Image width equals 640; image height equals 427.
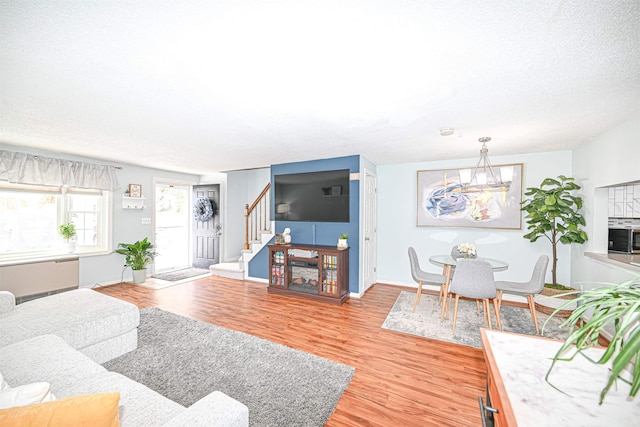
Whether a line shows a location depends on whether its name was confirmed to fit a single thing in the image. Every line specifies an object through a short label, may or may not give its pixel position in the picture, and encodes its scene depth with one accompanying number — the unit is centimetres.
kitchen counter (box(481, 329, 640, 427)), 75
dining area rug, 286
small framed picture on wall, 511
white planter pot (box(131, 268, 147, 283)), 491
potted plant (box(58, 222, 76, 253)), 423
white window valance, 367
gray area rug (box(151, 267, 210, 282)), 531
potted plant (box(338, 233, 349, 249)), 413
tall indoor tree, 328
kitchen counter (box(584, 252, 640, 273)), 248
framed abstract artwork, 403
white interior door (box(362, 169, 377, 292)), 432
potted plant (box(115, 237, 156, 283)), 486
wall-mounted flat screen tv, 429
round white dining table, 304
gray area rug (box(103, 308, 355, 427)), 182
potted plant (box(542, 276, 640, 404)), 53
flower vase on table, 336
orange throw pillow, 79
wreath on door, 626
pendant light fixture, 282
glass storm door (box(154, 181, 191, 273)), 600
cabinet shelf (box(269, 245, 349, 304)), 396
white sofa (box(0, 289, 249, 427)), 112
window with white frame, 385
